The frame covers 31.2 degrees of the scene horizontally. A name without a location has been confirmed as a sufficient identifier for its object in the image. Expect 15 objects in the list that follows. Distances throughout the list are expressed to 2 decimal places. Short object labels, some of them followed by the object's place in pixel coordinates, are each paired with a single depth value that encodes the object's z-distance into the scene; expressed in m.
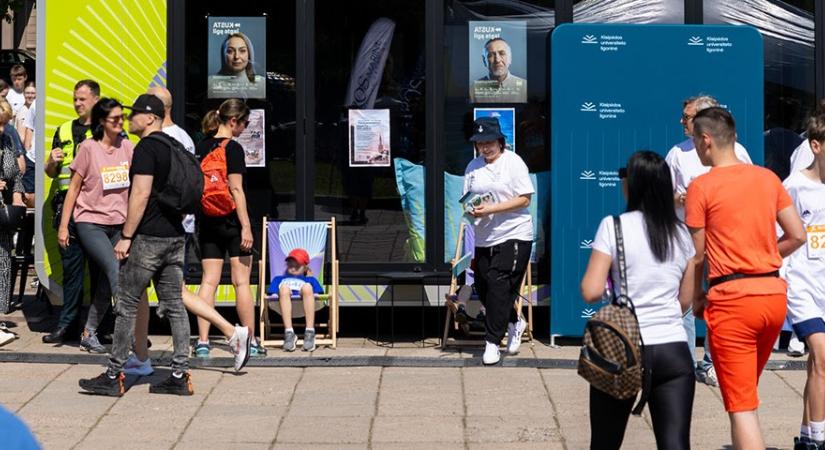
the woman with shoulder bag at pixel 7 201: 10.62
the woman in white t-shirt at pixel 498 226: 9.90
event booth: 10.93
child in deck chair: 10.35
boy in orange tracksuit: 6.02
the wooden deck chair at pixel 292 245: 10.76
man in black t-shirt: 8.62
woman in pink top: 9.98
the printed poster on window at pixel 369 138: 11.02
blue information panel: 10.51
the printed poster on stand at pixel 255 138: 11.02
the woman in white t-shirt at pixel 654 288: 5.61
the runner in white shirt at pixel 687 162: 9.09
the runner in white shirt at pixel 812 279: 6.90
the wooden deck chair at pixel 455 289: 10.48
